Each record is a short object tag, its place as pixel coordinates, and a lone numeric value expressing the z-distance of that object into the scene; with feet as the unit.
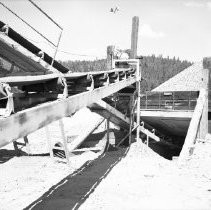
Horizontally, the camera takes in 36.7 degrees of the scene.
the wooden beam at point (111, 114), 45.37
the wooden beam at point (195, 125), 42.83
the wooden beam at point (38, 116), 15.49
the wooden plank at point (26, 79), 16.93
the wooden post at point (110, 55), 55.11
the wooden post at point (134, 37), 55.52
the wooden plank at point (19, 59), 40.27
